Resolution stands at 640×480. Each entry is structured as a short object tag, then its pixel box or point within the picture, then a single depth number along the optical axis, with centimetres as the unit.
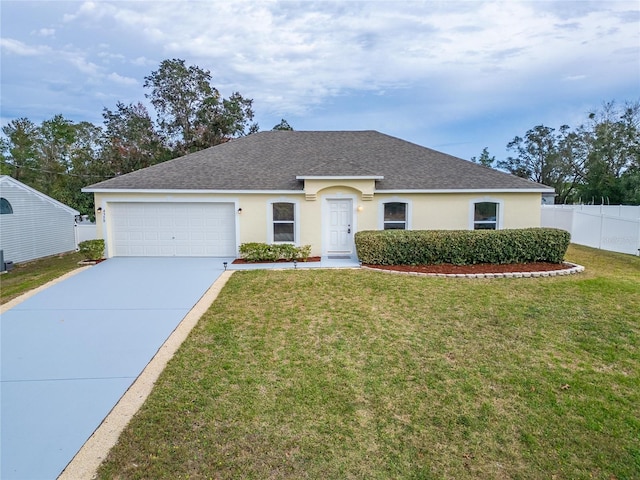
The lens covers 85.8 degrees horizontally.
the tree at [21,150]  3297
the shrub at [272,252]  1237
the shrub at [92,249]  1247
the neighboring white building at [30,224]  1399
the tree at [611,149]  3095
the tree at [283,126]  2955
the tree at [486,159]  4484
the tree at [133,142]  2527
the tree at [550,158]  3794
